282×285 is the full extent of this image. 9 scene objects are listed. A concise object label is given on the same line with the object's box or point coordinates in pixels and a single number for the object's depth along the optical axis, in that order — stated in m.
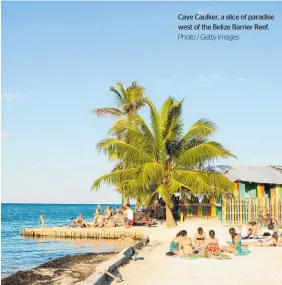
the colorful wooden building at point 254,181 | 30.52
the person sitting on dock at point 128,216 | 27.67
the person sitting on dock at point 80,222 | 30.37
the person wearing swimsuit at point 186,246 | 14.84
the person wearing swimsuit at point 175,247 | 15.44
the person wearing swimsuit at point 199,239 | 15.87
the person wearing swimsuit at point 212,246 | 14.90
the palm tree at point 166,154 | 27.16
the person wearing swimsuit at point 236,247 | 15.76
